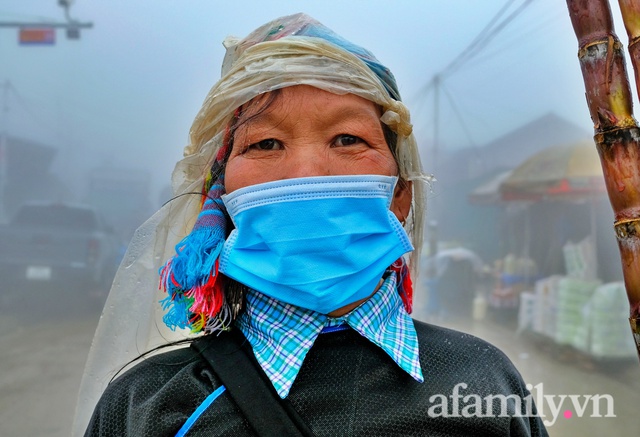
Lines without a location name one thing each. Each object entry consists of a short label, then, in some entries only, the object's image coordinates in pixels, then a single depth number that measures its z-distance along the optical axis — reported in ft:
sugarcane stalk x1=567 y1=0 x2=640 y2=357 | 1.05
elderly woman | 1.28
